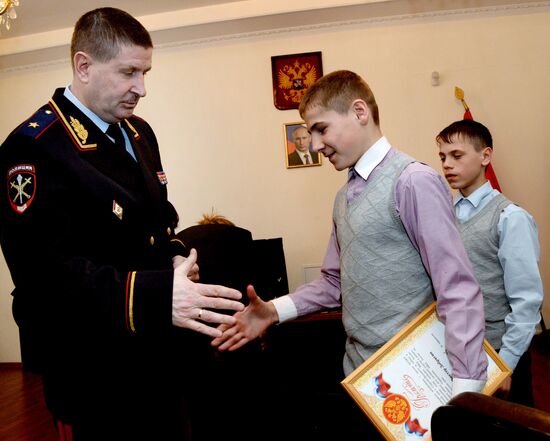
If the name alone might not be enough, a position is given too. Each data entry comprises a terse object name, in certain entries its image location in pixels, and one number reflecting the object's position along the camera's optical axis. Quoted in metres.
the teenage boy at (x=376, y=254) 1.30
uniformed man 1.24
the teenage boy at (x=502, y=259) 1.85
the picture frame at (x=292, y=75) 4.86
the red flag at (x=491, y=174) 4.41
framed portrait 4.93
